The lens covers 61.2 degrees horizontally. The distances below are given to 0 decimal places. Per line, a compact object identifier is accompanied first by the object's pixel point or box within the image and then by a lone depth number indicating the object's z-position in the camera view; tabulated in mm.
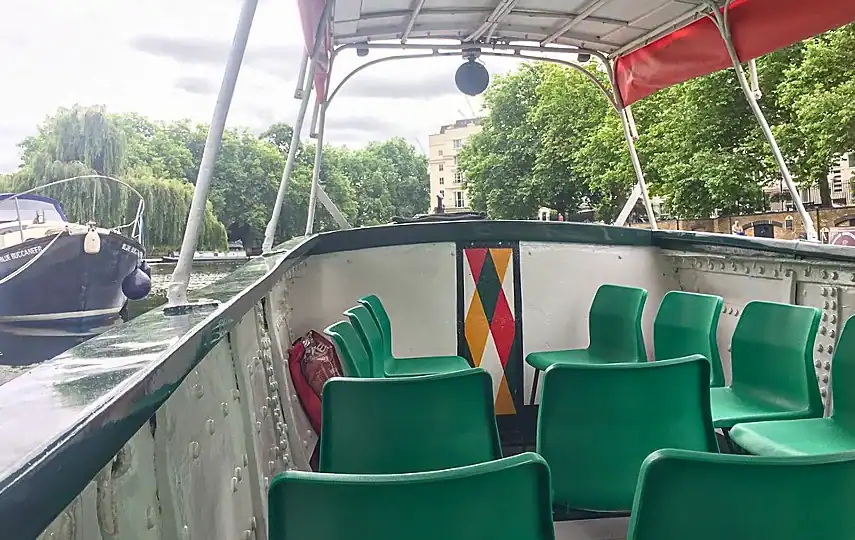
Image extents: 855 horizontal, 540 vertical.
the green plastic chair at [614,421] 1666
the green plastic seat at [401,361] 3299
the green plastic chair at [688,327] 2809
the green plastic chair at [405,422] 1606
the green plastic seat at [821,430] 2104
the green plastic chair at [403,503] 905
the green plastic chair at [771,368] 2387
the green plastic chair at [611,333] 3270
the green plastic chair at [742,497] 946
